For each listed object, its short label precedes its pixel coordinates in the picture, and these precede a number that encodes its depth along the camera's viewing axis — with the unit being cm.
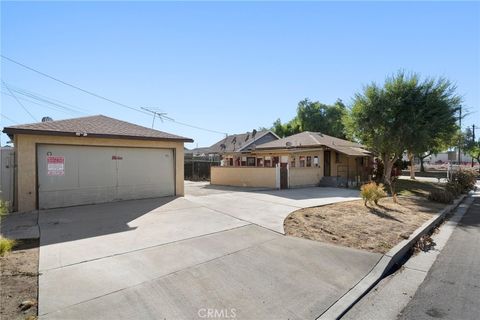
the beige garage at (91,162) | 938
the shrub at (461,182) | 1655
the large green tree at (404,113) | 1809
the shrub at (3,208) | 527
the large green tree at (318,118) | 4300
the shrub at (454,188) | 1600
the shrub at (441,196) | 1318
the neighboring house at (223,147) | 2653
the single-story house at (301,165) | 1886
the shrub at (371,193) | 1079
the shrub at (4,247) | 477
